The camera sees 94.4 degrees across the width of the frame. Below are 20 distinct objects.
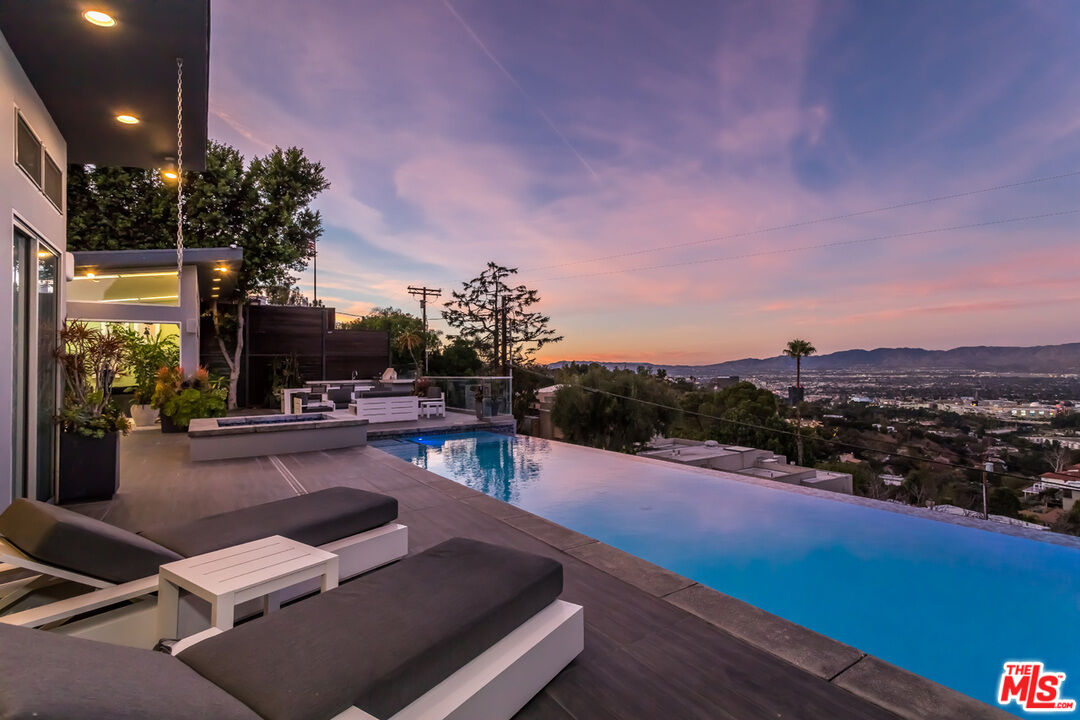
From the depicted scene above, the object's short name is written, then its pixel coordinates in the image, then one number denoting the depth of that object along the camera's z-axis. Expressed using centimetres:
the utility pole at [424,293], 2709
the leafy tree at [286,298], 1598
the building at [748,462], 1184
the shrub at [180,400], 835
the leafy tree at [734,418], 2247
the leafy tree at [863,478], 1560
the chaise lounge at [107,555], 186
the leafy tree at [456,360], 2411
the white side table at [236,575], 180
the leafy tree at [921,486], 1548
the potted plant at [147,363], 932
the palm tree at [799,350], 2242
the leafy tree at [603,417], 1900
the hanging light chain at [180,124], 353
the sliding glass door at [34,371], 378
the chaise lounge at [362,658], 89
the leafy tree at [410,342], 2138
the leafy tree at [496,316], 2630
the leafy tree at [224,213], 1306
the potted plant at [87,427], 439
